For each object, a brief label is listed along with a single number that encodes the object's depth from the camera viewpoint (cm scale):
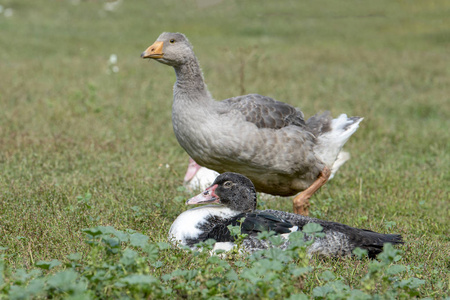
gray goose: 1046
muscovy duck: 886
